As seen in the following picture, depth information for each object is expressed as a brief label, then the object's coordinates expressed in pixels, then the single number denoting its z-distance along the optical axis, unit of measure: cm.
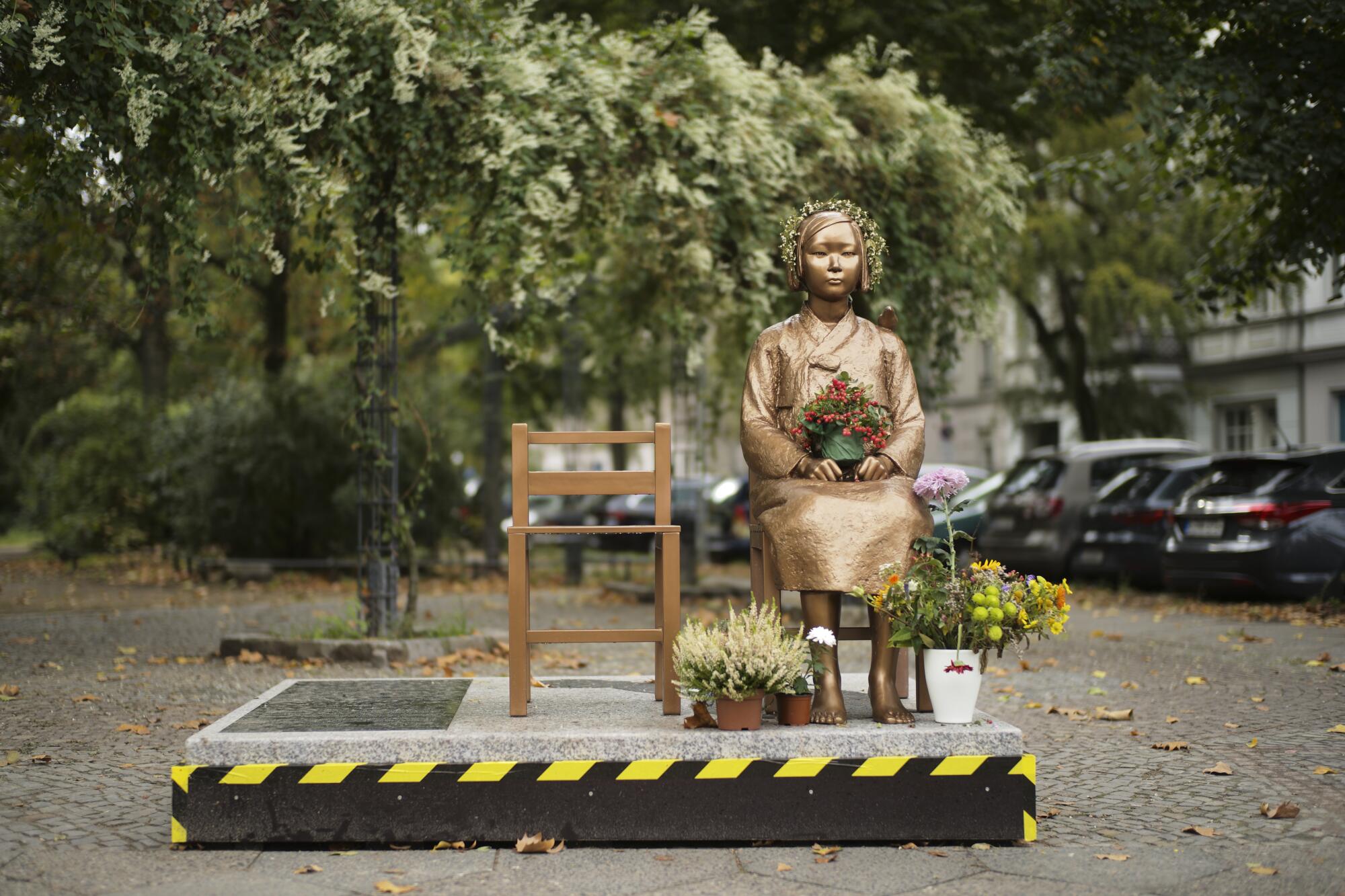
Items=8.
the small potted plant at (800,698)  504
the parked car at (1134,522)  1488
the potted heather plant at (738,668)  488
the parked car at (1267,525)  1246
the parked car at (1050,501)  1588
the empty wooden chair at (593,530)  529
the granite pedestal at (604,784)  470
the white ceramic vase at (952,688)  496
